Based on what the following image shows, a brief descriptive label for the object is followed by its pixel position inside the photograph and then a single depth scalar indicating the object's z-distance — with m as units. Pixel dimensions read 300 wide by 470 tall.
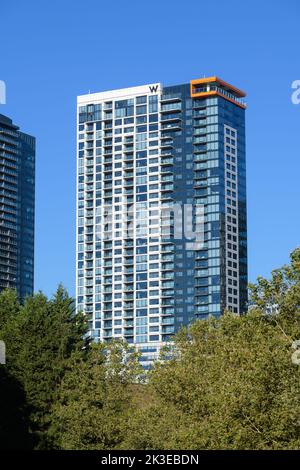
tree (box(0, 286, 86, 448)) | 103.25
